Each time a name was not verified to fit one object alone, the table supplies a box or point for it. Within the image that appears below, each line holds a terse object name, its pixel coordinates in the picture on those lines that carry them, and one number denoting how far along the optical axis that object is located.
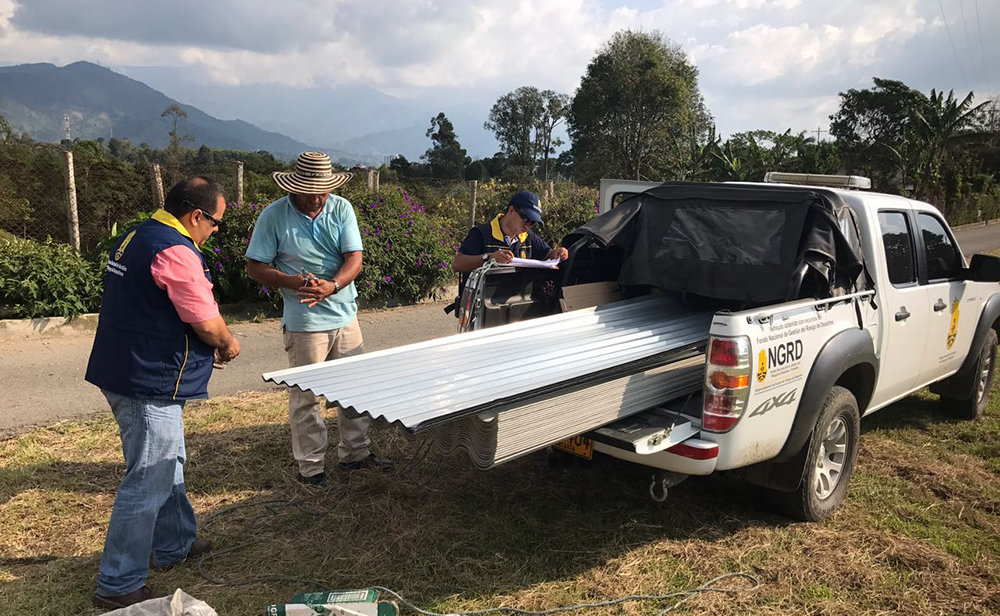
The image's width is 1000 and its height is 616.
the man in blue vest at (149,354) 2.96
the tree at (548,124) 75.12
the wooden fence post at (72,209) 8.59
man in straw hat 4.14
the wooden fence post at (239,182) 9.81
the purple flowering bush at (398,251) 10.04
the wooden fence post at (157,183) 9.84
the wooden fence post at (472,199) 13.02
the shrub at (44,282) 7.61
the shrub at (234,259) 9.09
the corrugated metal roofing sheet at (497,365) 2.78
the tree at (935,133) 30.59
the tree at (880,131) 33.72
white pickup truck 3.18
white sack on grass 2.71
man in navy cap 5.07
